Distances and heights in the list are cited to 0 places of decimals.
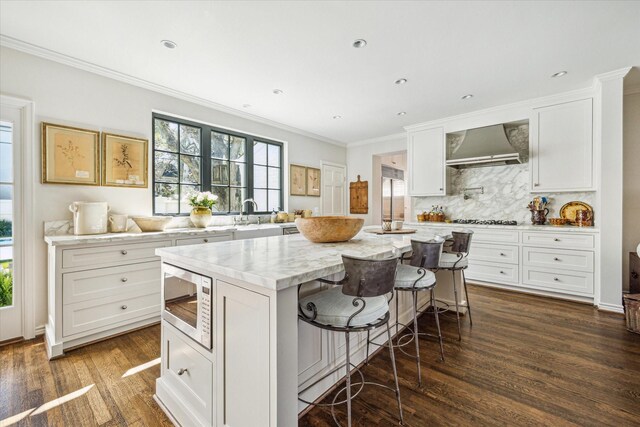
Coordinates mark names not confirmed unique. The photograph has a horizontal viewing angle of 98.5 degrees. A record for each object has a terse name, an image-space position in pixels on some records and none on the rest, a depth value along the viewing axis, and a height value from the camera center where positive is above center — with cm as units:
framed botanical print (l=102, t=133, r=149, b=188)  287 +55
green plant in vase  339 +4
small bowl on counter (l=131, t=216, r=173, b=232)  292 -12
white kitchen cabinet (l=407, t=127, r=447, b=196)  462 +85
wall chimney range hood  379 +89
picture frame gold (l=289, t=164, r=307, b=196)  509 +59
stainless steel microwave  130 -47
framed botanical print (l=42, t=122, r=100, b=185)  252 +53
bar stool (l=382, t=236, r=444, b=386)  185 -38
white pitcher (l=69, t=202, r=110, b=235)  252 -6
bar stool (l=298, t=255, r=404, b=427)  124 -46
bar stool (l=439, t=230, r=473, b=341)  240 -37
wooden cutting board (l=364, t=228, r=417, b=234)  261 -20
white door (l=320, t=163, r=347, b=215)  581 +48
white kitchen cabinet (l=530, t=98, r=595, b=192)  342 +83
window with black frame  347 +65
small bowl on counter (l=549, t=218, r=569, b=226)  370 -13
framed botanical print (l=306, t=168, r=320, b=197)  542 +59
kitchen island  103 -58
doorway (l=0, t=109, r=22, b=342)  236 -11
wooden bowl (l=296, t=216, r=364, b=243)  184 -11
